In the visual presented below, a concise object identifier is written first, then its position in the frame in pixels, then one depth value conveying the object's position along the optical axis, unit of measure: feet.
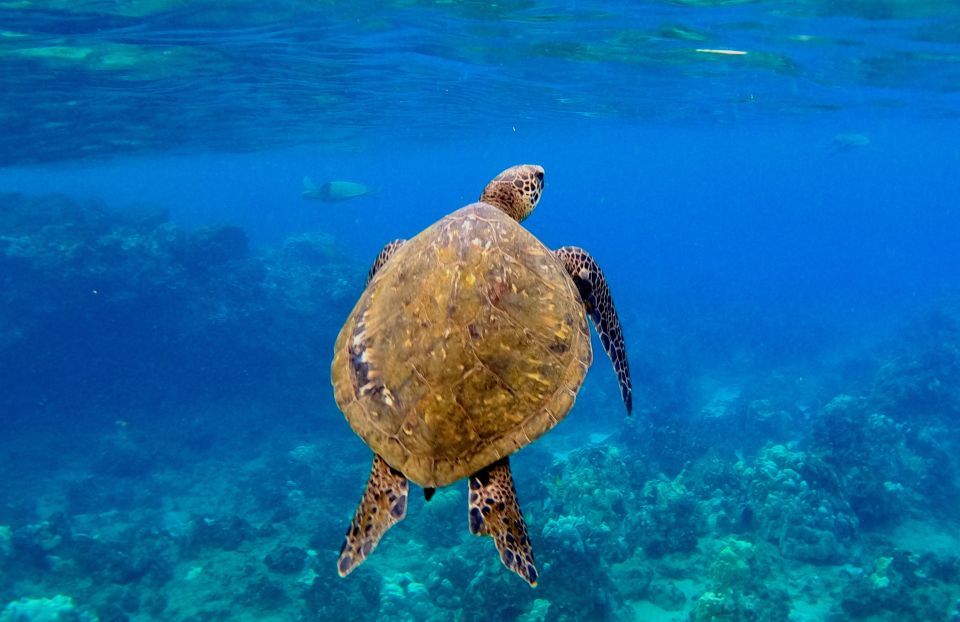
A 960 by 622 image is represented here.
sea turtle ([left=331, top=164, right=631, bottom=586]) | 10.87
